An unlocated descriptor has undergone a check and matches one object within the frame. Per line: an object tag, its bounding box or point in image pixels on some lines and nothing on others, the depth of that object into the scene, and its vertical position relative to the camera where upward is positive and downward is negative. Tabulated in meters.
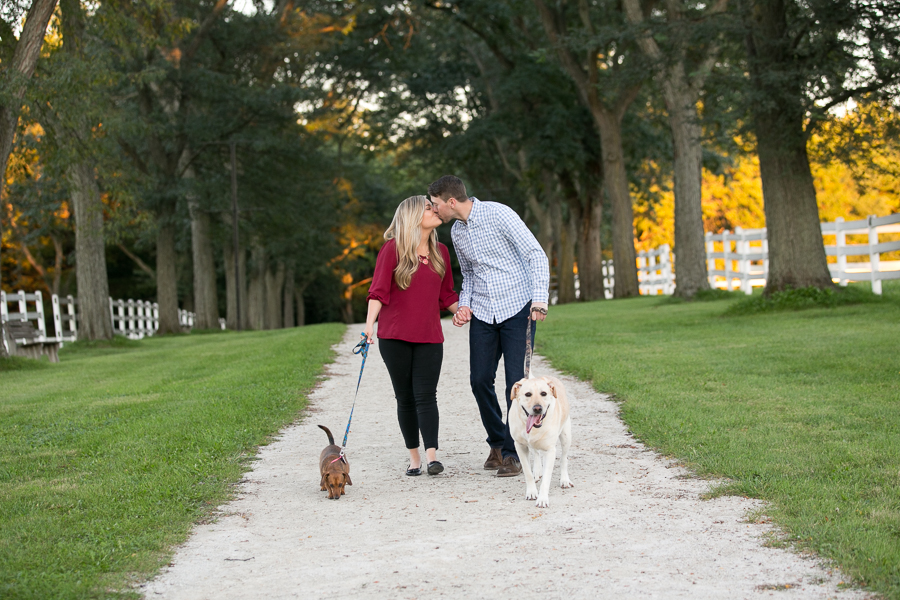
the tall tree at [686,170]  22.78 +2.91
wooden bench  19.55 -0.41
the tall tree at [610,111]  29.05 +5.52
